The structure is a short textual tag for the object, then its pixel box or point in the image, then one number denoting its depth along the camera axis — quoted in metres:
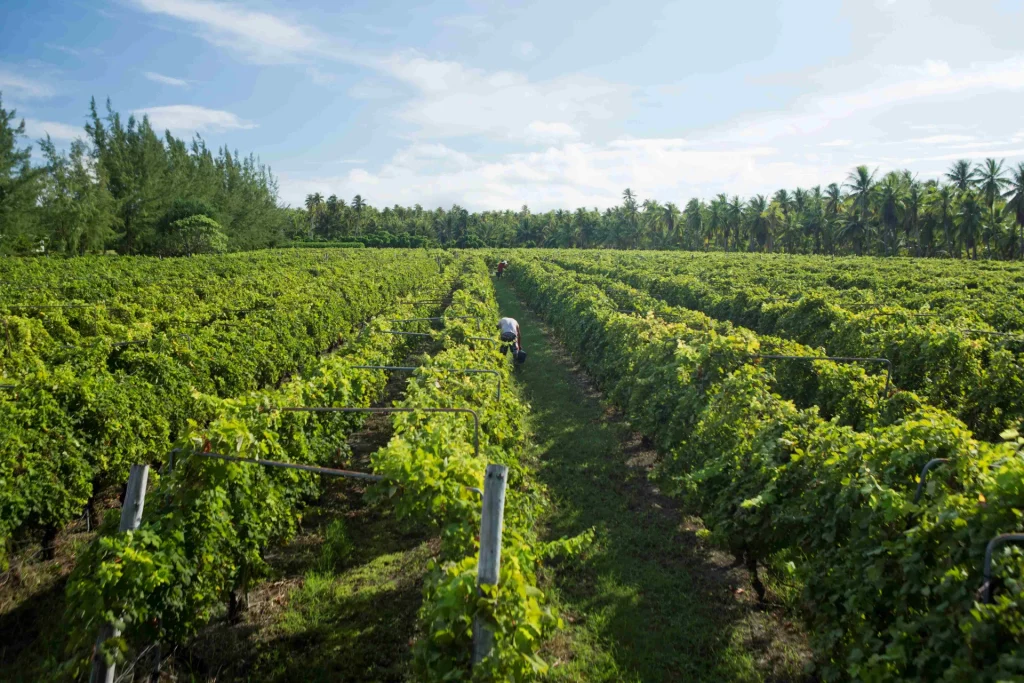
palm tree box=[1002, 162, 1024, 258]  55.78
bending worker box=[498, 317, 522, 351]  17.41
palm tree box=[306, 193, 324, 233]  105.84
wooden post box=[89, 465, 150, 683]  4.09
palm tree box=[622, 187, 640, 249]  104.81
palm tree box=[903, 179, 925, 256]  66.69
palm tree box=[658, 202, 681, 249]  102.75
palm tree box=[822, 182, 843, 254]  77.62
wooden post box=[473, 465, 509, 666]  3.83
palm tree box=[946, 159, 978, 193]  65.25
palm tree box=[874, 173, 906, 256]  67.12
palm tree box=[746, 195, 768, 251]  85.00
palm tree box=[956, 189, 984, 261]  59.81
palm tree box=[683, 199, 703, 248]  96.81
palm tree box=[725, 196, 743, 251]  89.69
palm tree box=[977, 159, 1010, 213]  60.02
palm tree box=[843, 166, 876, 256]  70.69
